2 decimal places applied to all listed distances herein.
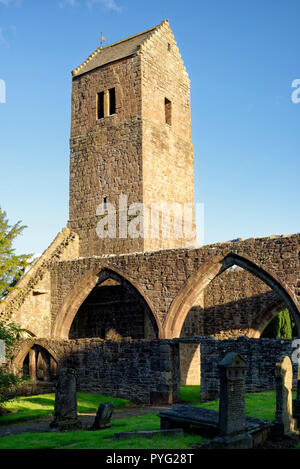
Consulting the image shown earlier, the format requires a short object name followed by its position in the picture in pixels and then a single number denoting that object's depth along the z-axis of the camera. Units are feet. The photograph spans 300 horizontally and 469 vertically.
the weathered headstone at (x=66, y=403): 34.68
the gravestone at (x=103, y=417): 33.81
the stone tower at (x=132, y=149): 71.20
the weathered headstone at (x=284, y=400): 27.40
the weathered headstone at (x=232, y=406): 23.73
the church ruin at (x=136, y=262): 51.98
